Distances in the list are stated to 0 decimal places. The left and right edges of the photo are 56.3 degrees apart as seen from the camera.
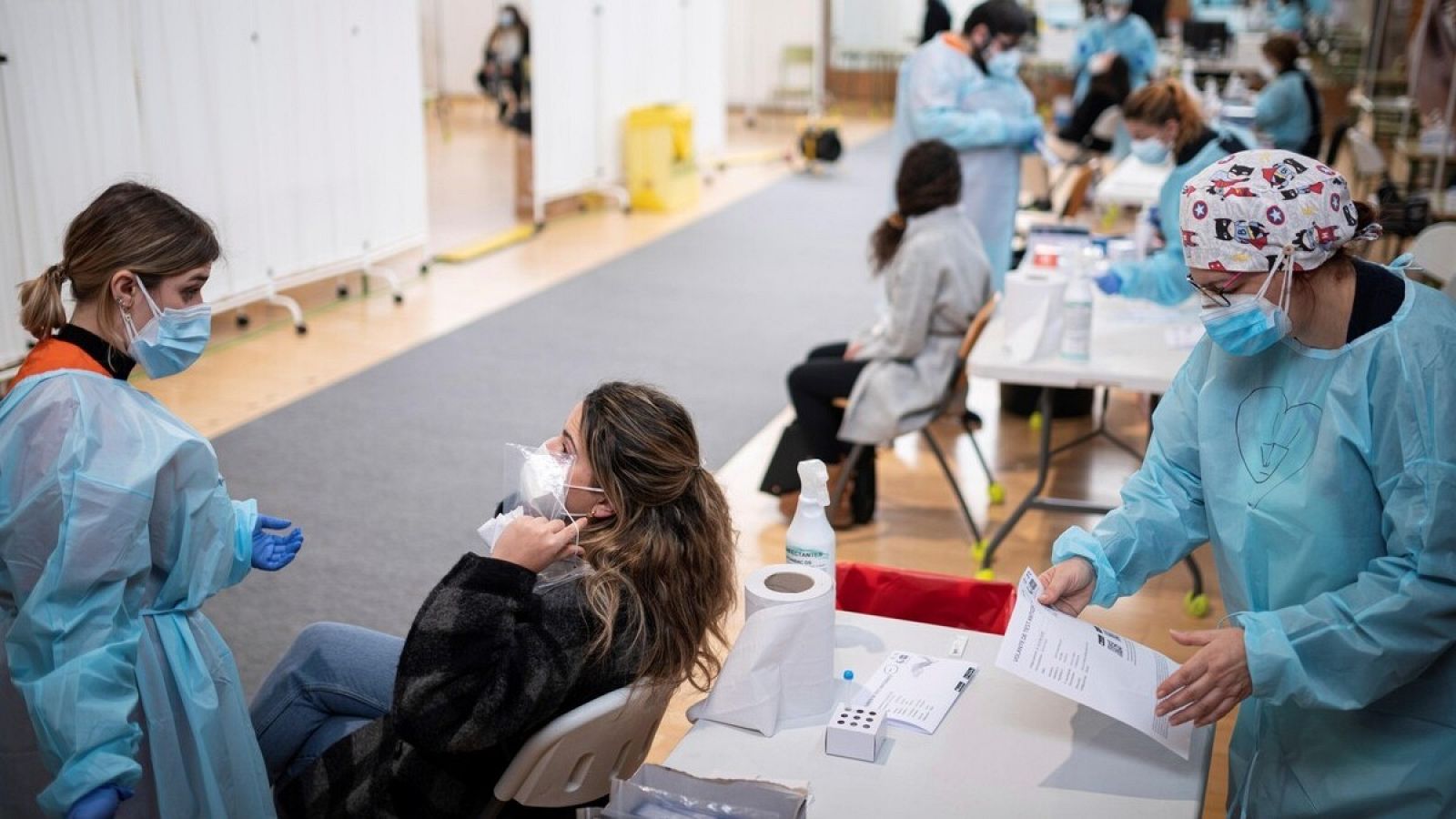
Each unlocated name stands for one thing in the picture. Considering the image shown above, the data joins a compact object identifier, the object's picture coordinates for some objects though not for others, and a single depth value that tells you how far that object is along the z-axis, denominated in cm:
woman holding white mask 195
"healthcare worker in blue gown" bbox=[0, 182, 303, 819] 200
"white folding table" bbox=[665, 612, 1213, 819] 188
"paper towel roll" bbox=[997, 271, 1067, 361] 404
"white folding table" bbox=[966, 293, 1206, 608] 391
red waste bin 266
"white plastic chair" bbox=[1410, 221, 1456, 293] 400
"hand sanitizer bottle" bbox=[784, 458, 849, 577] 232
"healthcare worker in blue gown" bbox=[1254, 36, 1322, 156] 817
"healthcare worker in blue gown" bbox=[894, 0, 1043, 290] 614
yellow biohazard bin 1026
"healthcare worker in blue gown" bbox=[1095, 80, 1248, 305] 444
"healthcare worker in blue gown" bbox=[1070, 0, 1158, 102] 968
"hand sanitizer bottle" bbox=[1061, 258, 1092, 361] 395
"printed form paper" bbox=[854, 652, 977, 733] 210
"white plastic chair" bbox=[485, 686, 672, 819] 199
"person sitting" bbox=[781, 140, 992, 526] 434
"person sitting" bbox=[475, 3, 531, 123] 1178
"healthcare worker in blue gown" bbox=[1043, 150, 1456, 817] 187
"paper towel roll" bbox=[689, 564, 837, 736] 206
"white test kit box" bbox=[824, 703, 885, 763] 199
